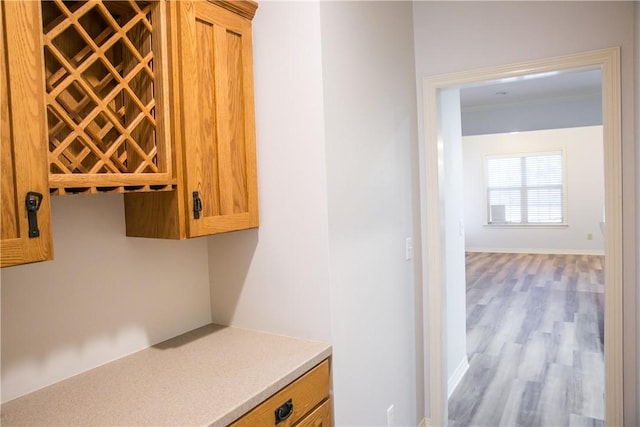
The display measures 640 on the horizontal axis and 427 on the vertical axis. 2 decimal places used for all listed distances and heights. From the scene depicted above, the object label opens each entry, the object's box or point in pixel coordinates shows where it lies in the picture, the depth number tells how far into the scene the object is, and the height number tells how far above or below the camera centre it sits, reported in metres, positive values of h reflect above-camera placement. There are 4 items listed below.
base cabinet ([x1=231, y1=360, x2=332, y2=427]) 1.40 -0.66
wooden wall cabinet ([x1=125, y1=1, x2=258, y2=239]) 1.47 +0.26
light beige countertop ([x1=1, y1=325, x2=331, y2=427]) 1.25 -0.55
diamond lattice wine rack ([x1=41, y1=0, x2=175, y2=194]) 1.23 +0.33
